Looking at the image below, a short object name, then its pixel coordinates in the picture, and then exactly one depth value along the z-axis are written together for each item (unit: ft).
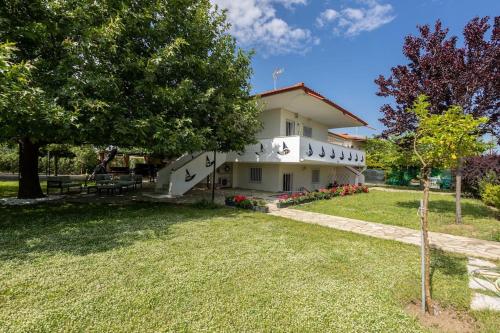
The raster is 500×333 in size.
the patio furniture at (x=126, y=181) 47.14
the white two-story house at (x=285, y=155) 45.68
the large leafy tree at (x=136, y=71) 24.14
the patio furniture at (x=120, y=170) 78.88
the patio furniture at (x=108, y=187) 44.29
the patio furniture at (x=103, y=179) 44.93
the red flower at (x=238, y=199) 36.83
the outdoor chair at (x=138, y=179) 53.01
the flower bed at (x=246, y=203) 34.77
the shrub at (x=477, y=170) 54.44
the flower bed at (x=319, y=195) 39.48
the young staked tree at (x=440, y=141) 11.78
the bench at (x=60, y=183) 43.78
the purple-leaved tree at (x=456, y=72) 30.53
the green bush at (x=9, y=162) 101.41
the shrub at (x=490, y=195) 33.38
